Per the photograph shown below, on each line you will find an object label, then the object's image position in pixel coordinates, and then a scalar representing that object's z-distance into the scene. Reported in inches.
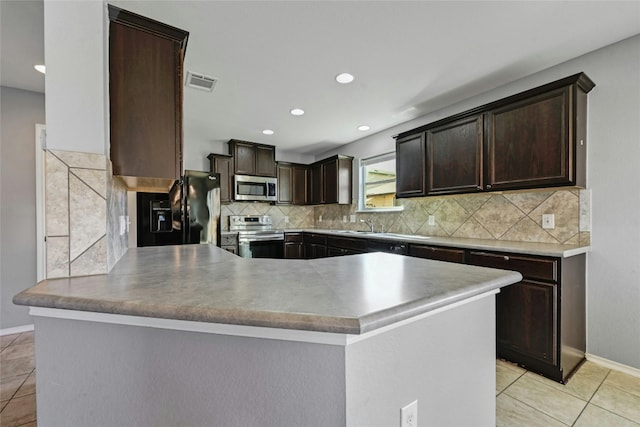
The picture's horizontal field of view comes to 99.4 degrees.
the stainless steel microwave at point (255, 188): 174.2
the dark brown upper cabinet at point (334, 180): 175.8
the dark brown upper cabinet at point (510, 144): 77.2
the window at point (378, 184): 158.9
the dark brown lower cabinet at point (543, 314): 72.0
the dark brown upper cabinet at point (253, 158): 176.6
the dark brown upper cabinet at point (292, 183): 196.8
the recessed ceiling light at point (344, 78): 95.8
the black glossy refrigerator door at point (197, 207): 143.9
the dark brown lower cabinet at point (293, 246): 183.3
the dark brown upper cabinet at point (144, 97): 53.9
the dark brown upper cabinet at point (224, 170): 171.6
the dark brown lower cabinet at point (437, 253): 92.4
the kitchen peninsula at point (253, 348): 28.2
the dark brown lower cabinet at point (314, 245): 165.8
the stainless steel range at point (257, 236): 165.2
